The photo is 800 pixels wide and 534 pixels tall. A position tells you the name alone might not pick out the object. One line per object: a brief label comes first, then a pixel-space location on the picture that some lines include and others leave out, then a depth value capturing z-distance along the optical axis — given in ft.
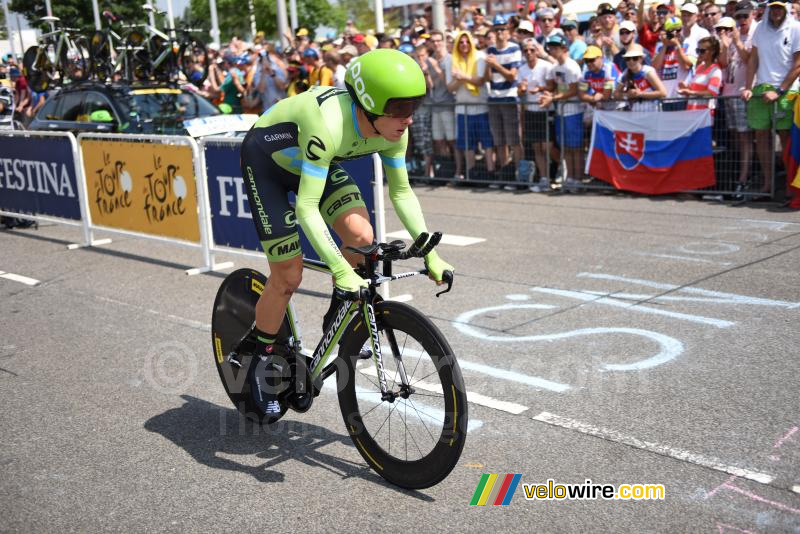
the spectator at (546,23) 46.34
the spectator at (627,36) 40.50
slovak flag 37.40
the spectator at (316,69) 48.26
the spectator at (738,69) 36.11
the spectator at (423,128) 47.39
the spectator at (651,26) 44.60
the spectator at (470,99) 44.37
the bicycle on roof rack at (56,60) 53.88
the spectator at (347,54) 50.24
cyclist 12.35
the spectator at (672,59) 39.09
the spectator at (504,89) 43.06
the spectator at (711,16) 42.27
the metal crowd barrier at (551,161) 36.60
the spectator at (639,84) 38.50
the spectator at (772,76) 35.04
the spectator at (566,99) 41.27
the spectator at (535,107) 42.11
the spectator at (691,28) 41.65
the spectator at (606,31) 43.45
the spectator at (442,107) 46.29
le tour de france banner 30.22
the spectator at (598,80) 40.19
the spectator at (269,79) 52.37
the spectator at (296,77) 50.67
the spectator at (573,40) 44.65
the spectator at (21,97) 71.00
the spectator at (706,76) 37.37
